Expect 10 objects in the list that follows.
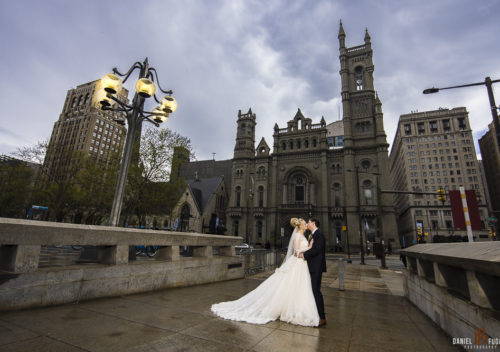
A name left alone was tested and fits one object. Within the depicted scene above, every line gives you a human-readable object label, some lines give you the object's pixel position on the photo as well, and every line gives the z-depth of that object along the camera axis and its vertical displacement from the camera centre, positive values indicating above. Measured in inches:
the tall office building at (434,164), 3068.4 +1094.9
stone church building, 1509.6 +446.3
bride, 168.2 -46.7
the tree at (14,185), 1310.4 +212.4
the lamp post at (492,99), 328.2 +206.8
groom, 175.7 -15.8
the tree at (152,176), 854.5 +198.9
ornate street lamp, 262.5 +155.7
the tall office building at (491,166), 3622.0 +1243.2
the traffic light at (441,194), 596.7 +121.9
